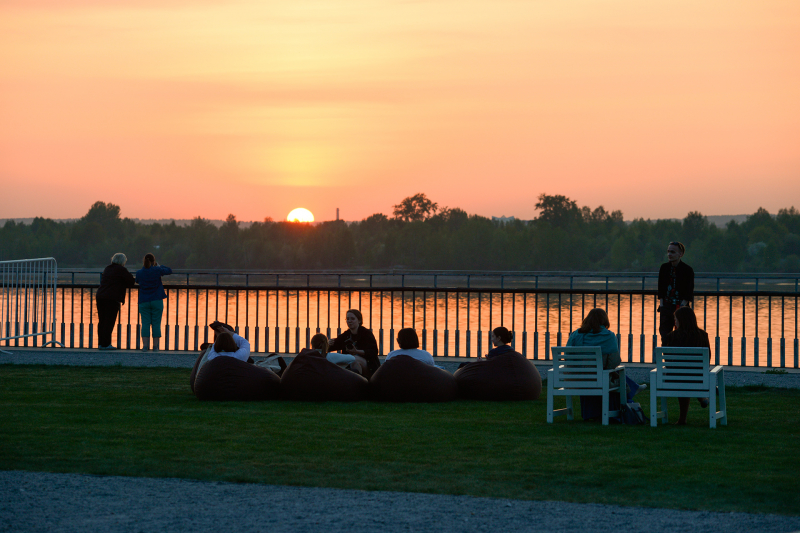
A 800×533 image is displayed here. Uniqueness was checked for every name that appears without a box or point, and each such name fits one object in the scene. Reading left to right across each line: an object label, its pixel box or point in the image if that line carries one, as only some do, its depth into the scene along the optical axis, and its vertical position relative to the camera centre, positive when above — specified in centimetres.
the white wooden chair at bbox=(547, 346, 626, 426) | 1504 -88
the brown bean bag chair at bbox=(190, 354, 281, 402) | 1762 -115
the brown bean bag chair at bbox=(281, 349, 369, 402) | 1750 -112
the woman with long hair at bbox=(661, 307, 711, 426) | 1551 -52
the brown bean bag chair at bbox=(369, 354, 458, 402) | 1750 -111
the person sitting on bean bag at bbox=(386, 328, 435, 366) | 1784 -77
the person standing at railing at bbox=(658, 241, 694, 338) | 1923 -12
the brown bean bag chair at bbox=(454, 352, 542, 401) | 1787 -110
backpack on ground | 1522 -121
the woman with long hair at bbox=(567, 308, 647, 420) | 1555 -60
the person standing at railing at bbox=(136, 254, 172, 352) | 2714 -44
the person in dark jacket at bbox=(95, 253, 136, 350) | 2703 -37
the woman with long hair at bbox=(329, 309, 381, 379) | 1933 -83
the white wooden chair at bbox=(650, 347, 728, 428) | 1457 -86
